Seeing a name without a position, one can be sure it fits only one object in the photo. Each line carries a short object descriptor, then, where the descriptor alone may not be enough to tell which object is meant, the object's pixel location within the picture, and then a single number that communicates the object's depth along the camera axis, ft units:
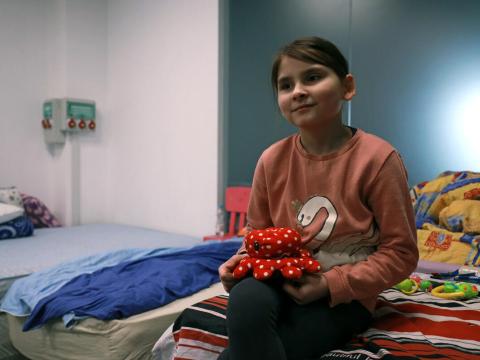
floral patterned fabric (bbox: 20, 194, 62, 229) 11.70
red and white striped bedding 2.75
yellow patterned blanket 5.74
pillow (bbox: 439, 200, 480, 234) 5.86
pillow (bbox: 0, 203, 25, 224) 9.54
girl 2.66
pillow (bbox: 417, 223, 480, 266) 5.62
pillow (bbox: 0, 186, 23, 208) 10.41
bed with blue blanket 4.94
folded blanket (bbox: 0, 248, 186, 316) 5.64
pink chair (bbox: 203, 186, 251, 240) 9.83
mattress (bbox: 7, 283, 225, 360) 4.88
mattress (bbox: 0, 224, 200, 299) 7.23
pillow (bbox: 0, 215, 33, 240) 9.58
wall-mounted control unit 11.99
